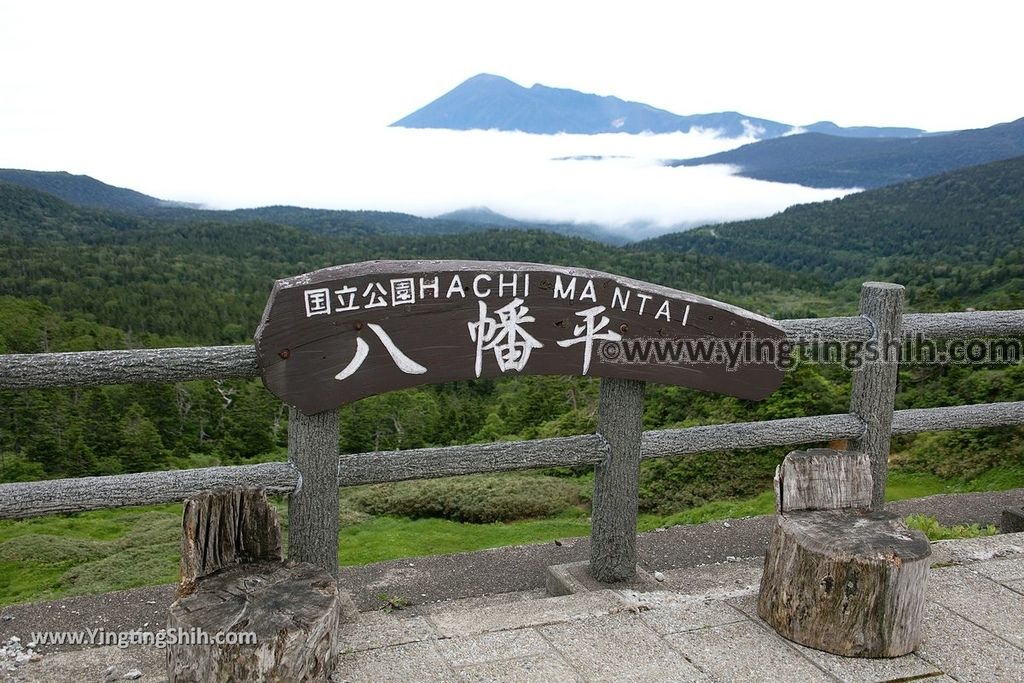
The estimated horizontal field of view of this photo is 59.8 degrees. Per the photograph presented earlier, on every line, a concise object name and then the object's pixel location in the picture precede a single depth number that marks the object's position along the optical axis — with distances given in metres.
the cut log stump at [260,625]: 2.46
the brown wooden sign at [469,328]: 3.13
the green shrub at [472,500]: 7.59
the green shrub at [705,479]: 7.88
